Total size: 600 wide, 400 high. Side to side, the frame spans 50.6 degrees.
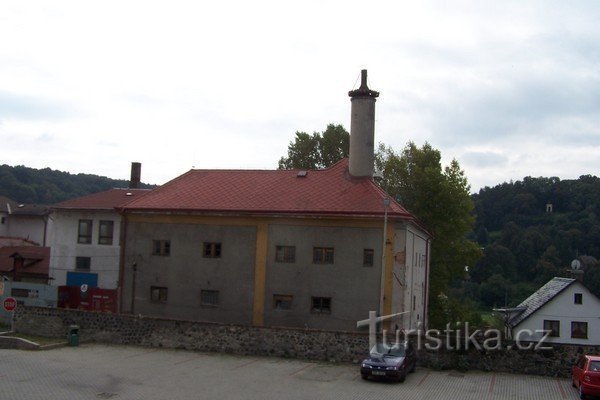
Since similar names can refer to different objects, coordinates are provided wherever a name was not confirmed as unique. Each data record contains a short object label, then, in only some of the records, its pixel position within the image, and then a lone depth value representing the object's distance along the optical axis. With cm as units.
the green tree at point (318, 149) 5978
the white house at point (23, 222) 7756
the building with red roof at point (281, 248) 3038
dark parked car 2200
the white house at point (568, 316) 4728
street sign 2875
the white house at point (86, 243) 4088
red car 1977
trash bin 2817
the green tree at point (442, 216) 4753
